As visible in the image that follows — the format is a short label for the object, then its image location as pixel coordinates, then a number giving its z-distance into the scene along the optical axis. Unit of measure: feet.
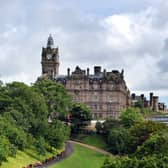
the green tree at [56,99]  448.24
